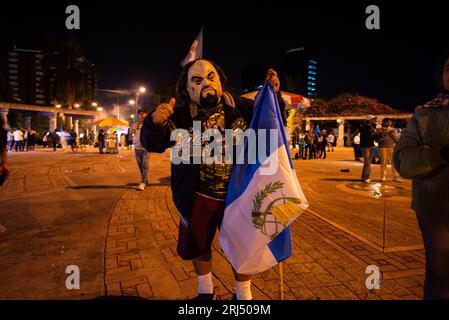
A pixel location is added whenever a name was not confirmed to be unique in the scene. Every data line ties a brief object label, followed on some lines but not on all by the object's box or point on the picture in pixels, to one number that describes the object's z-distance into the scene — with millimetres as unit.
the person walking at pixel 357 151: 15595
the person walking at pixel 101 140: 21089
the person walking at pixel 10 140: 21356
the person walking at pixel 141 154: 7125
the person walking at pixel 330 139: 26797
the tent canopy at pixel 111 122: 19203
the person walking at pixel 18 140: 21484
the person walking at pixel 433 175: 1666
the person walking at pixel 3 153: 4207
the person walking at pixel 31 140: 22942
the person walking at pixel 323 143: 17875
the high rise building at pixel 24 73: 97325
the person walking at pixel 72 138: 22609
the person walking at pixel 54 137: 23728
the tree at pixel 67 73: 45188
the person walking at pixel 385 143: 8562
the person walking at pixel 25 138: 23314
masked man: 2186
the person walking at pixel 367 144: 8438
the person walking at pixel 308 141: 17062
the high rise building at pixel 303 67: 73306
